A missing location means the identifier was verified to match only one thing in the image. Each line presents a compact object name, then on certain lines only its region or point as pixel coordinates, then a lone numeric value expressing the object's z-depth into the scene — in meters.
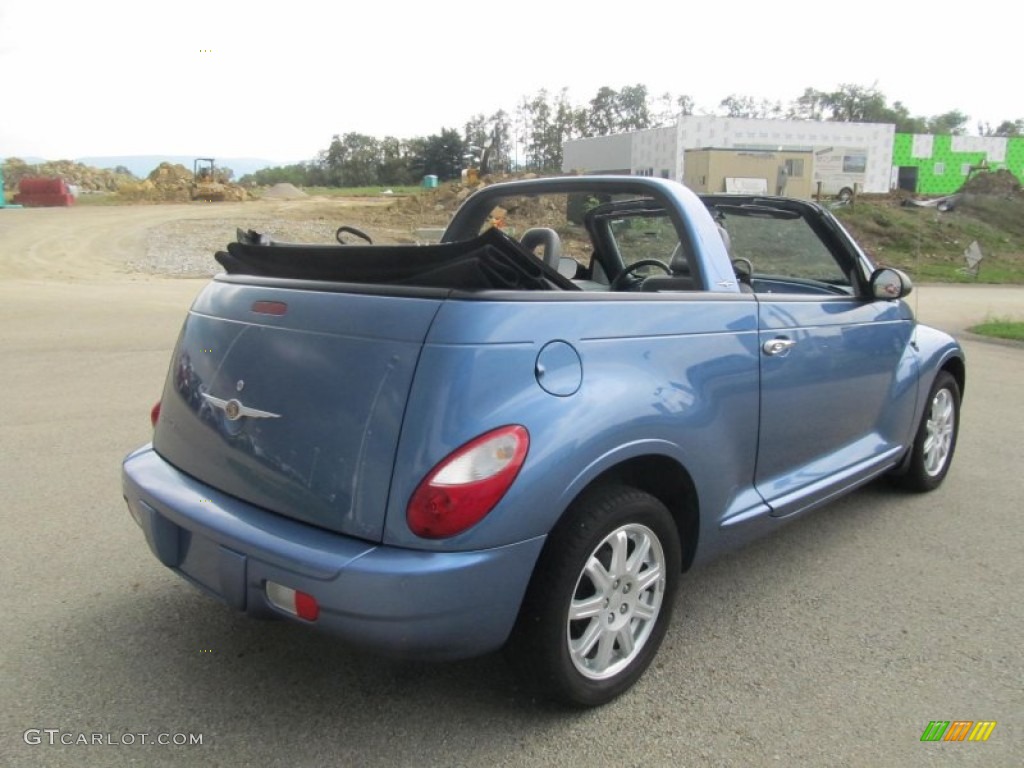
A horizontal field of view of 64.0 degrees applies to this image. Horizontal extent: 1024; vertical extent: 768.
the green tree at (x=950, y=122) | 107.57
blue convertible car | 2.20
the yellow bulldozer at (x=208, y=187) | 42.44
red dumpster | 42.19
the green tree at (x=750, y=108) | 109.75
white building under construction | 45.84
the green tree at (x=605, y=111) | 103.81
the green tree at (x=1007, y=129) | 112.00
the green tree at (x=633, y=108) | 107.12
